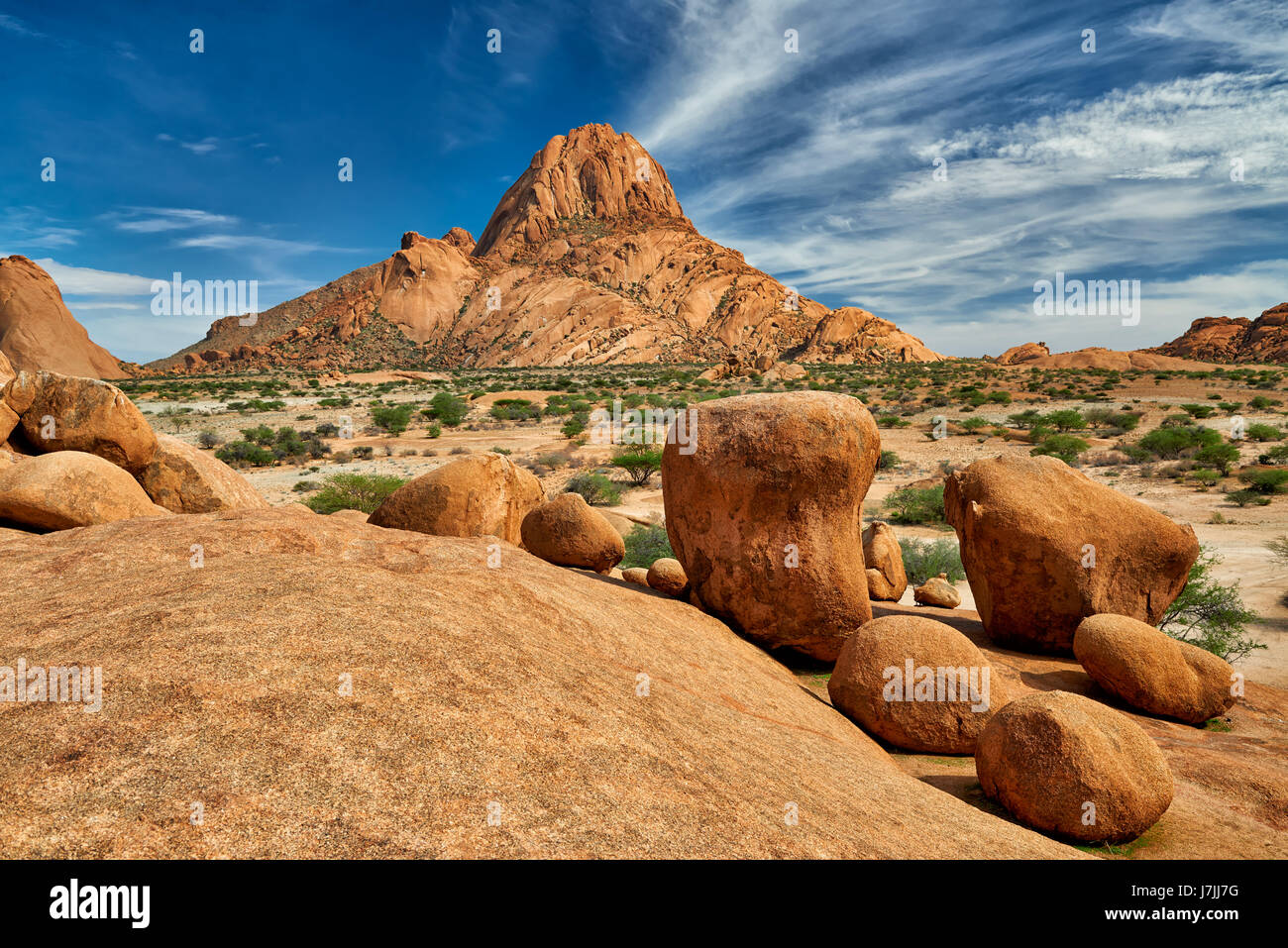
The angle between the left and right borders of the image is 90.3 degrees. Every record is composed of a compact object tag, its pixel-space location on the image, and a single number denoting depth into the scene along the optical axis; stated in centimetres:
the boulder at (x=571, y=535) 800
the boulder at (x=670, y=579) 735
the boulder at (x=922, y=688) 522
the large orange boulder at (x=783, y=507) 613
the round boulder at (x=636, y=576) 833
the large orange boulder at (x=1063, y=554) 724
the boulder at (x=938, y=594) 999
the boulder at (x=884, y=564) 965
